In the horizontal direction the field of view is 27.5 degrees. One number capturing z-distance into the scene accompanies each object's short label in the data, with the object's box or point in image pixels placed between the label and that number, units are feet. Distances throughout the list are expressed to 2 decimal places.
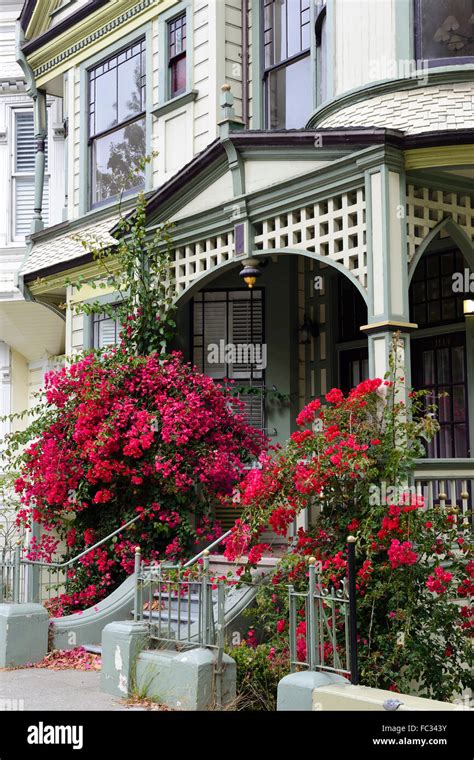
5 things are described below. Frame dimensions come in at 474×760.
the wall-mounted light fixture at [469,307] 33.76
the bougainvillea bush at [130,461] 34.04
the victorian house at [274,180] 28.78
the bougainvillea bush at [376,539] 23.80
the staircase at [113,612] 31.12
